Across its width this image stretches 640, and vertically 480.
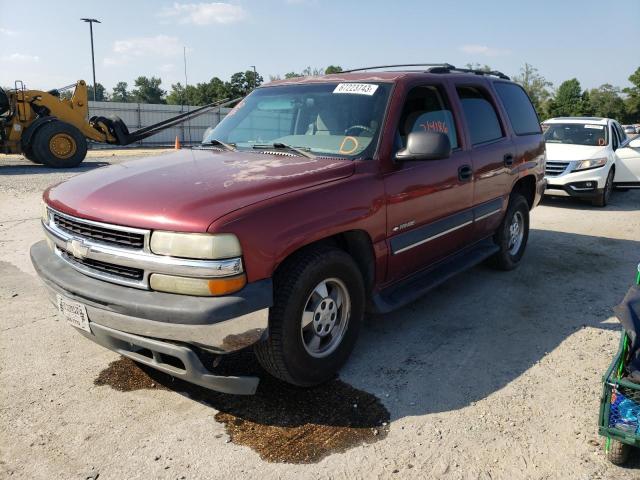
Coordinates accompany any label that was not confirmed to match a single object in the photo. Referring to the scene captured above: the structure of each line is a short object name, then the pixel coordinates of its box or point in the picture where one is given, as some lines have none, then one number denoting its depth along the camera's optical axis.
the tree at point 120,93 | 111.40
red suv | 2.58
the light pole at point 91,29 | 35.69
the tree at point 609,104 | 69.62
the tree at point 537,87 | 63.96
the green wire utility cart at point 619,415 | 2.45
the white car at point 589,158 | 9.67
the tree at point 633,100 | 68.00
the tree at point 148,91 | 84.38
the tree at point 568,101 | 62.72
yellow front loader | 14.21
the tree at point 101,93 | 92.16
